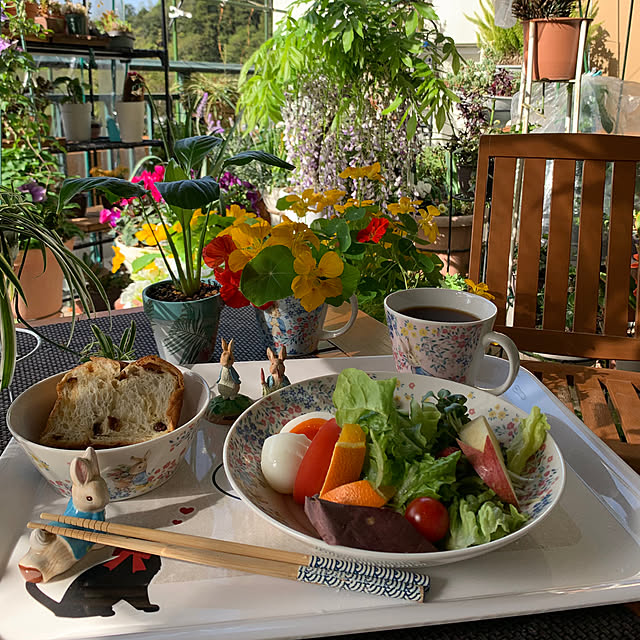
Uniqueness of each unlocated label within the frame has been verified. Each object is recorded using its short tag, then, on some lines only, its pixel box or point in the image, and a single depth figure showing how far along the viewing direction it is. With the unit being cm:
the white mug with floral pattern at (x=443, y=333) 70
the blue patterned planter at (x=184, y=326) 80
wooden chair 123
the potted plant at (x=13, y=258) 59
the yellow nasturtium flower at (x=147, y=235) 95
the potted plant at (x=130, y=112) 330
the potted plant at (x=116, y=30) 314
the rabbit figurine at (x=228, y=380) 68
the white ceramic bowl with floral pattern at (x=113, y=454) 50
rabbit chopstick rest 43
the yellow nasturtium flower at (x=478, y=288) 109
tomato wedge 49
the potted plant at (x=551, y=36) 262
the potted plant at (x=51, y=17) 284
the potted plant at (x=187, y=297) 79
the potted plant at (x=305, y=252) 77
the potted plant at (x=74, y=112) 304
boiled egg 51
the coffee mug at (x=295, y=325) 85
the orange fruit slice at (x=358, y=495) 46
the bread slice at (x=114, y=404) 56
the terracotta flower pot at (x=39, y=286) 242
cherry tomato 45
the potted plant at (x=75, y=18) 295
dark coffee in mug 76
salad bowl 42
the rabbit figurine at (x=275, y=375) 69
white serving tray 40
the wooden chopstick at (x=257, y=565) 42
